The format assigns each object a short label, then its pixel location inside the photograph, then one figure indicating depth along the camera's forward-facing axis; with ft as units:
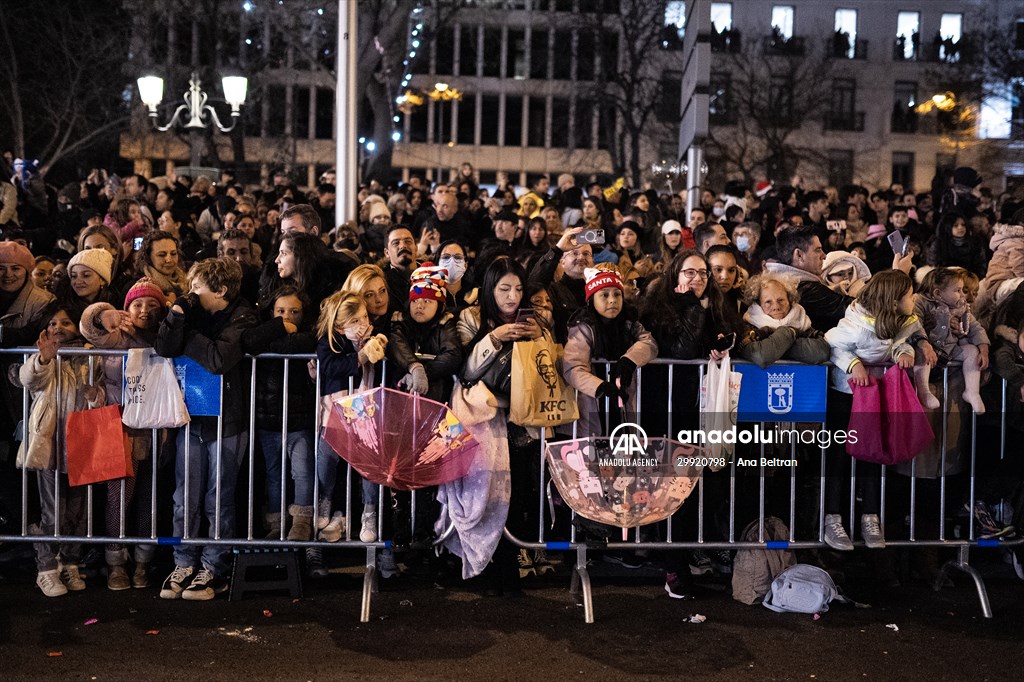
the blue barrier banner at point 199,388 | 24.25
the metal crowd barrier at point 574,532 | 23.79
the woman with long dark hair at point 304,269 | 25.91
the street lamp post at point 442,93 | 149.07
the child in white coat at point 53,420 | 24.18
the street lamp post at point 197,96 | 49.39
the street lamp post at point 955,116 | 163.73
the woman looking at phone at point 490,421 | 23.34
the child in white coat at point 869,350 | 23.45
